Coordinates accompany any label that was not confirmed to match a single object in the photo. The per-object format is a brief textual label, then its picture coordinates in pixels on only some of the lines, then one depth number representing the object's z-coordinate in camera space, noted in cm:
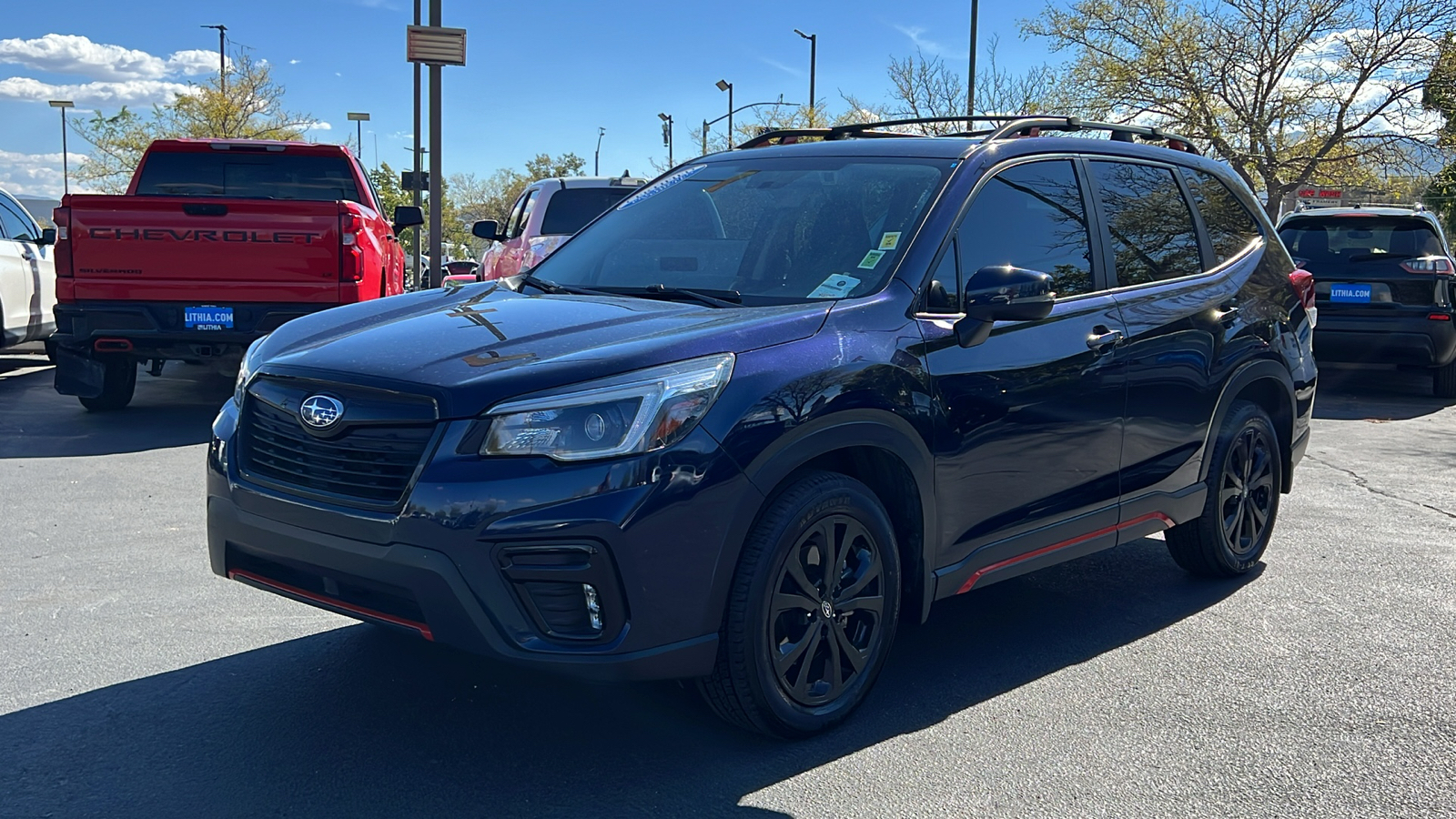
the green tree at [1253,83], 2370
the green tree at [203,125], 4159
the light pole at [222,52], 4456
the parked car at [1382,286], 1183
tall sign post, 1967
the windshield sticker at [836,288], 387
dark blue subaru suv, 311
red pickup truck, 863
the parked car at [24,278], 1138
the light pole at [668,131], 5150
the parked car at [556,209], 1303
